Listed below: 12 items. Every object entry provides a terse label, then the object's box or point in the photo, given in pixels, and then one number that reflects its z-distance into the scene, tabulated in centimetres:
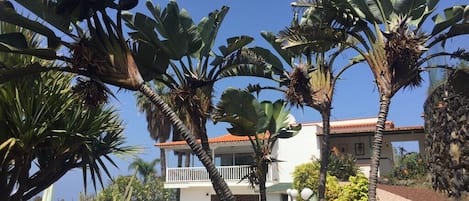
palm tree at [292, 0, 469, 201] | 977
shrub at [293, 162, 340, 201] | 2450
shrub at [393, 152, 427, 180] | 2271
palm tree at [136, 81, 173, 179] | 4094
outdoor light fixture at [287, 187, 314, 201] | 1420
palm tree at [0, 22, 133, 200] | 1018
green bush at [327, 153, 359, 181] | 2381
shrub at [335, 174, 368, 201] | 1890
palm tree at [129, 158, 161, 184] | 5394
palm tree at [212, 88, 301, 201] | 1187
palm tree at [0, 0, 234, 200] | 901
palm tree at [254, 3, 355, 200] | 1121
